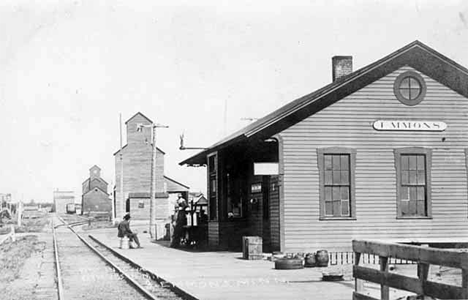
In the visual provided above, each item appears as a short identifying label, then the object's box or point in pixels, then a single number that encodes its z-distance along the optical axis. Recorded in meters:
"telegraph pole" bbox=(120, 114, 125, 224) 56.08
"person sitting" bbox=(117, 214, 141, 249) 26.98
